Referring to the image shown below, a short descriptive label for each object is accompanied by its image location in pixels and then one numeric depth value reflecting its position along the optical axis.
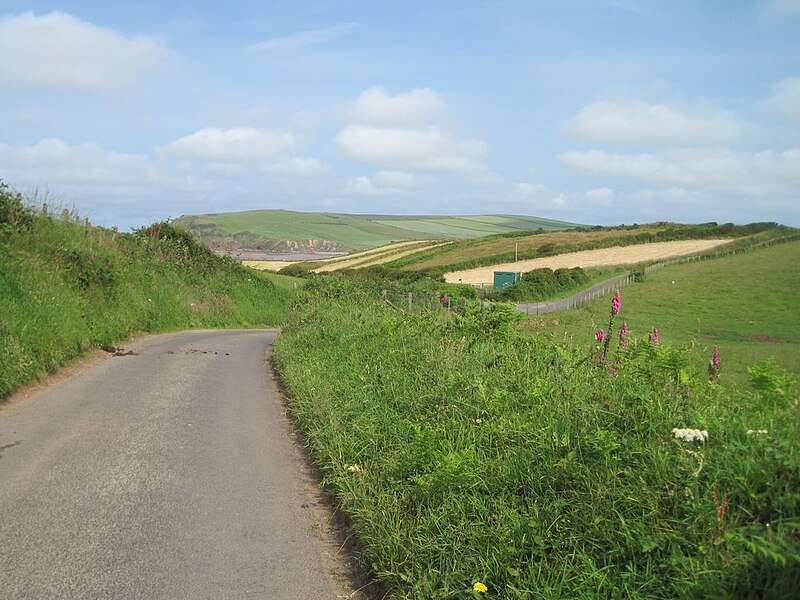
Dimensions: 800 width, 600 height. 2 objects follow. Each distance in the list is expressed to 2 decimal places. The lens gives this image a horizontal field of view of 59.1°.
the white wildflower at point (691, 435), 4.10
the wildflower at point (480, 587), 3.98
